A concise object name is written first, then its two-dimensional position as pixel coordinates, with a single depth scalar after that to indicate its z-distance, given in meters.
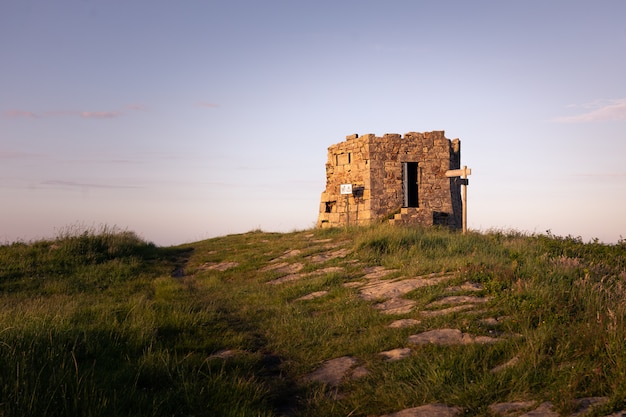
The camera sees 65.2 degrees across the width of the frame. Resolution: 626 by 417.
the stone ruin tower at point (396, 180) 22.75
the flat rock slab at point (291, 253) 15.42
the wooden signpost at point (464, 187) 18.70
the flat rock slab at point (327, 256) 13.69
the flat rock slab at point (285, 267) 13.32
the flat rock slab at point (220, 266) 15.42
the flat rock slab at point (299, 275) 12.09
